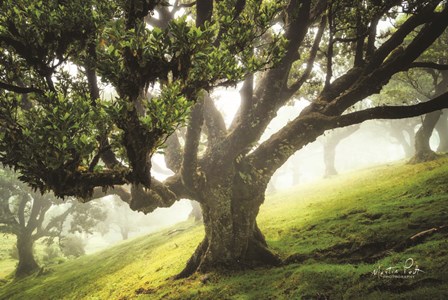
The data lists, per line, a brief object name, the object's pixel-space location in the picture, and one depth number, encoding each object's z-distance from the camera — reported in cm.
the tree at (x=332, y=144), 4141
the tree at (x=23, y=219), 2648
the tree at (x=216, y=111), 468
